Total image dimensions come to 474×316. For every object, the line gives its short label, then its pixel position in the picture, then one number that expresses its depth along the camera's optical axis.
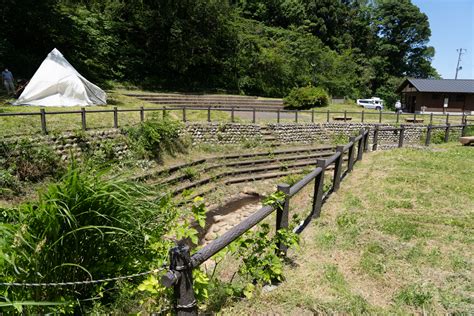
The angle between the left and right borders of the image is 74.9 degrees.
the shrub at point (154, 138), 10.01
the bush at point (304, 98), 23.33
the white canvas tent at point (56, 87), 11.48
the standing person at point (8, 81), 13.15
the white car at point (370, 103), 30.73
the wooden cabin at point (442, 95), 28.73
